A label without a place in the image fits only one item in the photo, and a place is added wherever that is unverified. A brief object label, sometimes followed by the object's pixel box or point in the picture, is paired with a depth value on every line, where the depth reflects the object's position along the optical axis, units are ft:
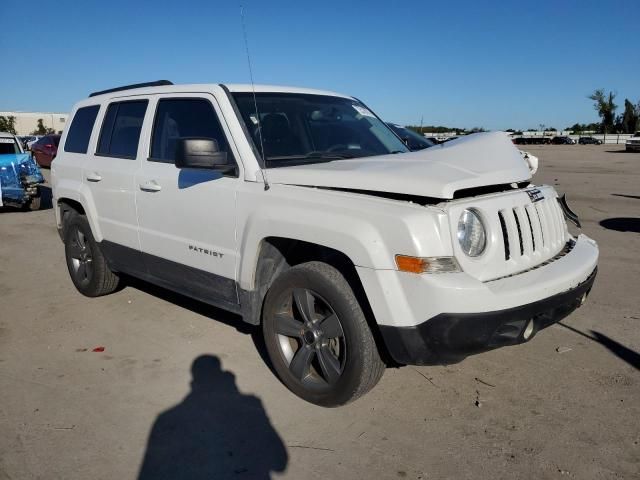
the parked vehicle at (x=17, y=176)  37.17
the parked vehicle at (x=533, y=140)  229.66
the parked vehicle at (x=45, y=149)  73.51
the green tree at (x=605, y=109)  263.08
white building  298.66
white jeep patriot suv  9.01
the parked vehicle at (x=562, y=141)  221.25
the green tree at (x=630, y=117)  264.11
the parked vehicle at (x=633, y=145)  139.64
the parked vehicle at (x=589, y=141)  219.20
